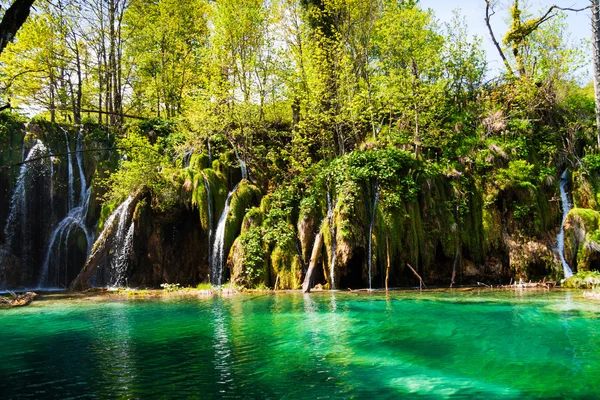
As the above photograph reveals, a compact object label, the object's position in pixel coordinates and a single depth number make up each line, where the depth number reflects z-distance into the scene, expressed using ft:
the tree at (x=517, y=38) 82.79
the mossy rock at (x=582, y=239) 55.67
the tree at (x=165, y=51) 97.55
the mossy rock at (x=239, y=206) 66.39
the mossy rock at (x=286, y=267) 61.41
